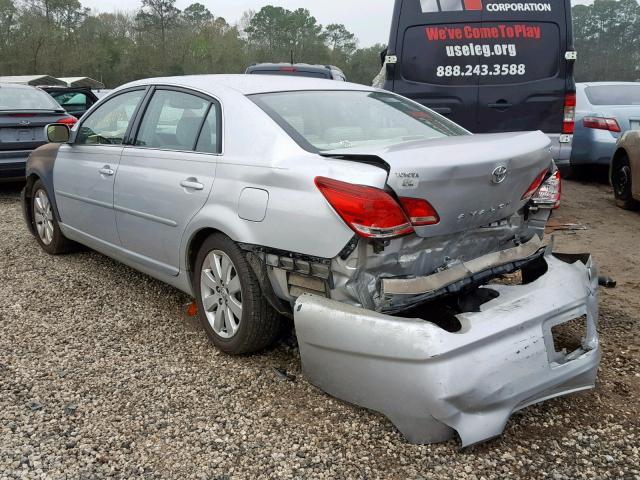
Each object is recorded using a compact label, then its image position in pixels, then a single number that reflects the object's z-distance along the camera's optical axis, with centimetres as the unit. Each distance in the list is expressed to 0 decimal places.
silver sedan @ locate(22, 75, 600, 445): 230
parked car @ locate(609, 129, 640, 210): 645
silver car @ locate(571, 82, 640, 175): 799
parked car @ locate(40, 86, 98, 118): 1123
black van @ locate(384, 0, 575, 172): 612
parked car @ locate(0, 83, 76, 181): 760
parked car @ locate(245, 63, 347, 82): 980
